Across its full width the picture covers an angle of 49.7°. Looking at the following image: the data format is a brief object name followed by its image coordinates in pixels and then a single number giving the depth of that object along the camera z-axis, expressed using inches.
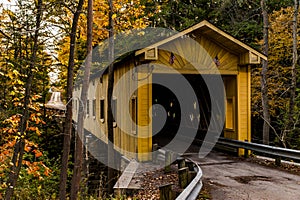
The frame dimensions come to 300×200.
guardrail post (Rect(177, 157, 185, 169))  319.3
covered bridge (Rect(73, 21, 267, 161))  421.4
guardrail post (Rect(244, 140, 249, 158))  449.4
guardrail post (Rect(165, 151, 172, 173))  355.7
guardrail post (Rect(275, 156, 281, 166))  390.9
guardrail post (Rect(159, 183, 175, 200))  213.3
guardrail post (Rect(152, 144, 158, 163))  404.5
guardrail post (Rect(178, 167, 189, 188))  271.0
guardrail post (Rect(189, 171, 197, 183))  272.8
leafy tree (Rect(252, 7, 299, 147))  709.3
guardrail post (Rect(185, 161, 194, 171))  307.0
